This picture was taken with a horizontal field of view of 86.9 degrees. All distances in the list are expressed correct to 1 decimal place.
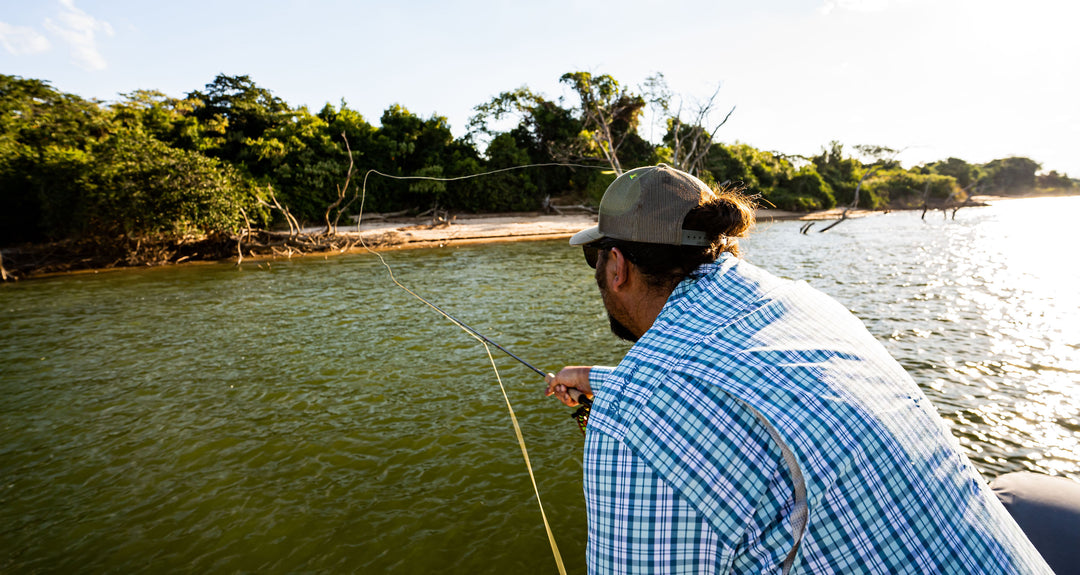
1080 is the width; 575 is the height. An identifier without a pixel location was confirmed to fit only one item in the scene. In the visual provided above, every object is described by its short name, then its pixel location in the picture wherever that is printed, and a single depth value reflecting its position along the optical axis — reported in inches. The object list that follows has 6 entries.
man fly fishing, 42.3
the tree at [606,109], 1503.4
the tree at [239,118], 1144.8
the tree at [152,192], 756.6
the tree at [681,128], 1122.6
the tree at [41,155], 807.1
